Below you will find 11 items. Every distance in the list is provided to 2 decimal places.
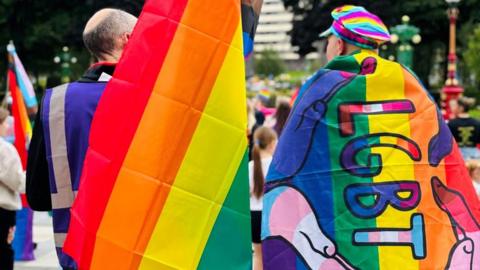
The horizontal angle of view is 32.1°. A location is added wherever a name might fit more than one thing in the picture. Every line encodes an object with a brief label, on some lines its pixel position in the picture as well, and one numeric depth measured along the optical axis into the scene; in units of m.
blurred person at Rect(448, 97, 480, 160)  10.12
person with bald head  3.18
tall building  143.45
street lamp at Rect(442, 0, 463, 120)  18.30
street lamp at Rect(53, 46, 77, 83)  40.00
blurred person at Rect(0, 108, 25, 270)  6.86
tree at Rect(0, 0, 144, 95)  38.56
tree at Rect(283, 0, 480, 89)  38.53
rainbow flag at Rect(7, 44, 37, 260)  9.33
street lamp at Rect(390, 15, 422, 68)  29.88
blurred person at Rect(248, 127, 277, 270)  6.91
